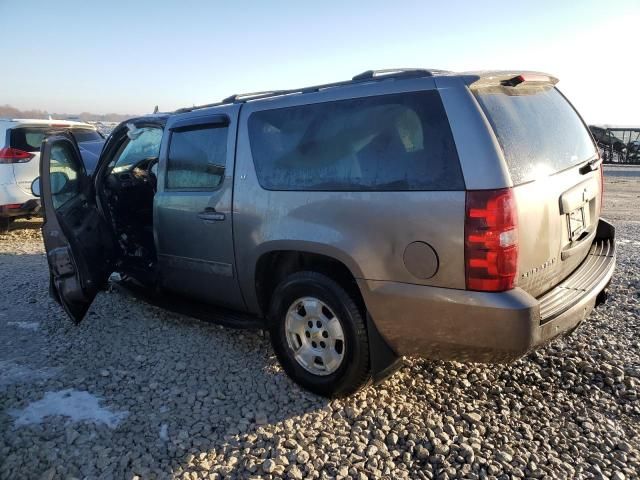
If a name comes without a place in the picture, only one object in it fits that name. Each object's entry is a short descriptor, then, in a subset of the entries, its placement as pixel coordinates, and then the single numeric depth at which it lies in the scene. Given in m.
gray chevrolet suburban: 2.47
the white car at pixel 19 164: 7.68
